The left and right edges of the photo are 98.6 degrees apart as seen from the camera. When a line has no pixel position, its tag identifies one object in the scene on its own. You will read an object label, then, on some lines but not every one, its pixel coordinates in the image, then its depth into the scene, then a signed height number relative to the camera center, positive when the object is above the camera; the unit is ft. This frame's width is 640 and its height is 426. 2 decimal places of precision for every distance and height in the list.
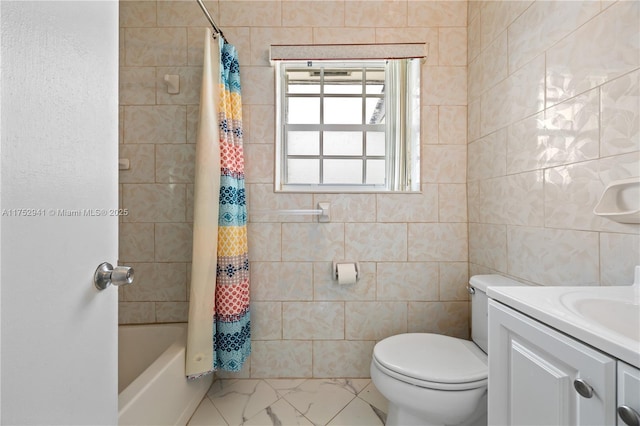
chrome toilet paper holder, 4.95 -0.99
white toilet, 3.26 -1.98
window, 5.51 +1.75
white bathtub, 3.24 -2.38
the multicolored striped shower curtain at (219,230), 4.14 -0.30
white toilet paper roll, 4.84 -1.11
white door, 1.39 +0.02
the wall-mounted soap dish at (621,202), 2.22 +0.10
